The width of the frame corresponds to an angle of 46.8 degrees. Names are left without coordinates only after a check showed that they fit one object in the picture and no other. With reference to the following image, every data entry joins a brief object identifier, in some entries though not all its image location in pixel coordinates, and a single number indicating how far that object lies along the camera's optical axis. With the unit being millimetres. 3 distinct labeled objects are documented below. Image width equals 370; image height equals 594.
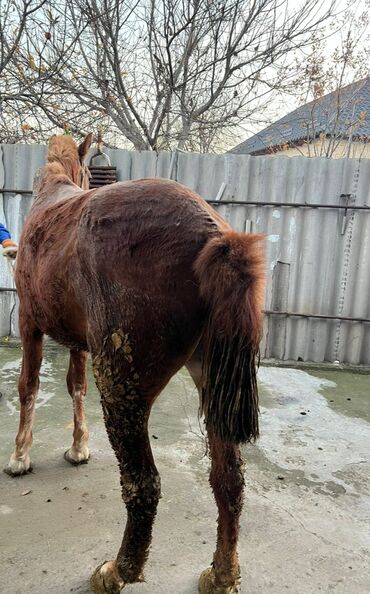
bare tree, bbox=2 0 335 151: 7391
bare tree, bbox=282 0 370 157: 9469
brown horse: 1385
